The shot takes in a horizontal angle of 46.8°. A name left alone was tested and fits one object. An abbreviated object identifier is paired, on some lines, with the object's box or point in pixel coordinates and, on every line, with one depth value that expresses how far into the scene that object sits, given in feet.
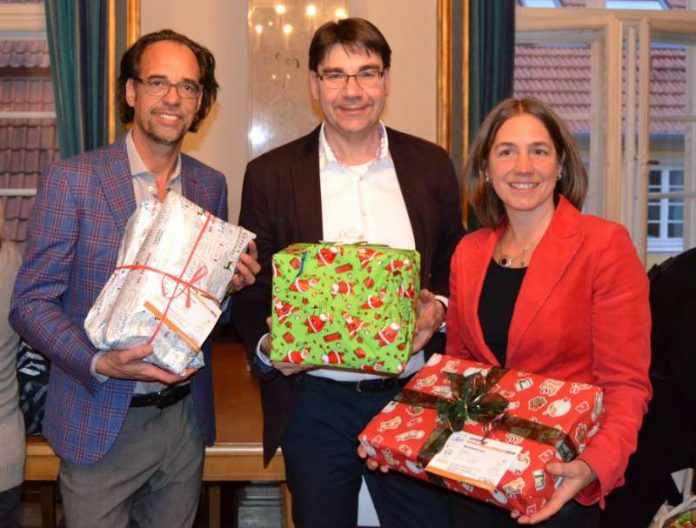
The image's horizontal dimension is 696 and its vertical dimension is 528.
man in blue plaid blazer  5.84
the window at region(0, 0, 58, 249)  13.75
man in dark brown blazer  6.14
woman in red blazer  5.21
